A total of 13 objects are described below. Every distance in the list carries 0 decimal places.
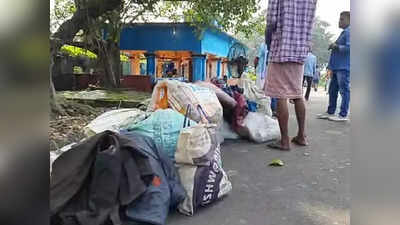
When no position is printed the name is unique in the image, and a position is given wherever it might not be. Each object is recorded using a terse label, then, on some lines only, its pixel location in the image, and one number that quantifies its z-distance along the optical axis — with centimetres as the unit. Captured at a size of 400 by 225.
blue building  1298
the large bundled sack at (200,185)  251
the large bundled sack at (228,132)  483
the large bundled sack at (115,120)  352
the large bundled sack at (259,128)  471
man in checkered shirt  404
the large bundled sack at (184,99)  396
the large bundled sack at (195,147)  266
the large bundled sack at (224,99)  481
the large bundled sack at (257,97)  568
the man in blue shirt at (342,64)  620
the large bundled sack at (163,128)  301
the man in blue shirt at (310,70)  1007
